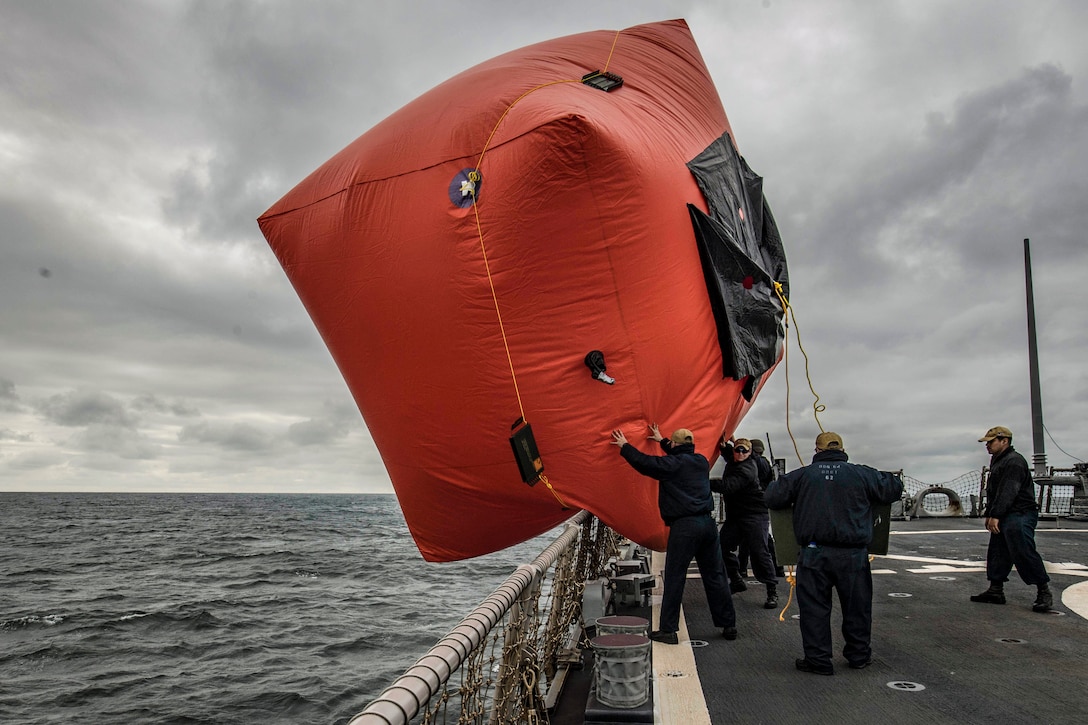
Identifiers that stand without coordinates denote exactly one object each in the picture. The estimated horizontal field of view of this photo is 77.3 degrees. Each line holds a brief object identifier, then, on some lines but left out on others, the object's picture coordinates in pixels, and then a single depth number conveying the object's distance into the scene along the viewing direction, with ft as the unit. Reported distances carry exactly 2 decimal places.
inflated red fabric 13.66
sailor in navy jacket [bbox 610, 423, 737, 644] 15.20
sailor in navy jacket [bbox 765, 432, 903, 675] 15.64
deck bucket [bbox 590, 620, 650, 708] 11.75
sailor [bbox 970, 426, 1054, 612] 21.15
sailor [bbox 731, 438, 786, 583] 25.67
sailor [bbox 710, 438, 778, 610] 23.18
